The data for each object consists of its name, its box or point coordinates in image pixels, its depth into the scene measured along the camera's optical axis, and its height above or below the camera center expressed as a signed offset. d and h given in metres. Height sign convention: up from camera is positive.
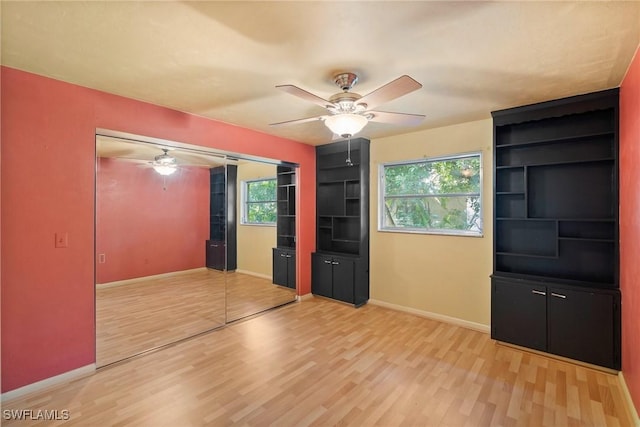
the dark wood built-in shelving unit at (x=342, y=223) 4.45 -0.17
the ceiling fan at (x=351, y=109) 2.02 +0.82
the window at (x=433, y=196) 3.68 +0.25
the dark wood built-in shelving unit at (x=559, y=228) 2.69 -0.16
